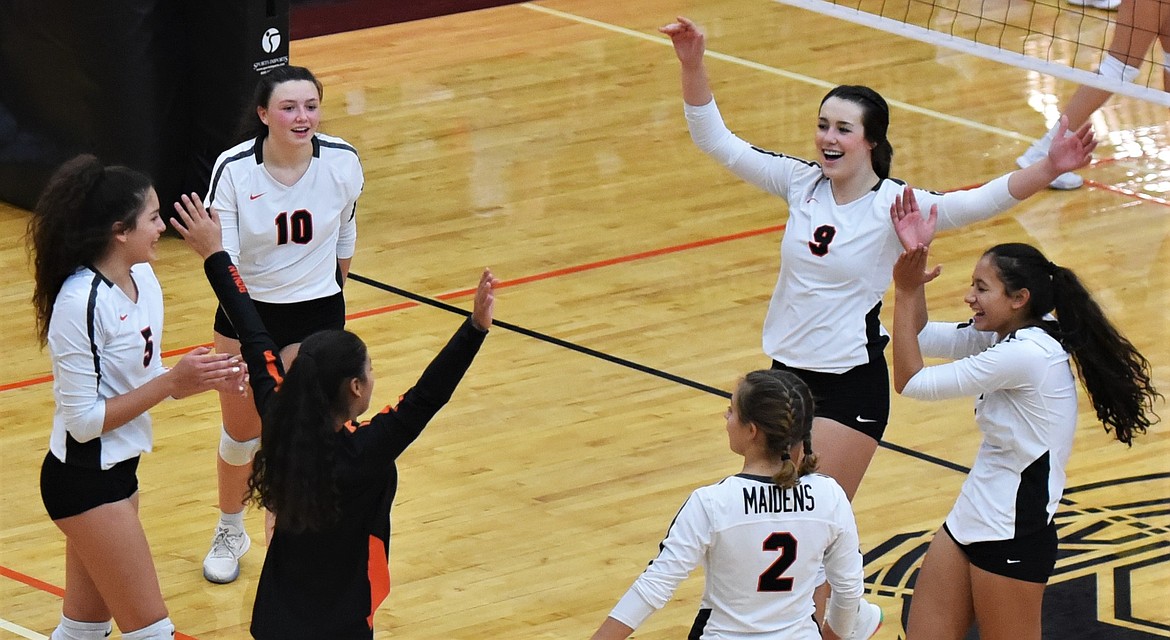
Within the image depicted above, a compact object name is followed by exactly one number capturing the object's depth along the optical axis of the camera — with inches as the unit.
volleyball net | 1042.7
